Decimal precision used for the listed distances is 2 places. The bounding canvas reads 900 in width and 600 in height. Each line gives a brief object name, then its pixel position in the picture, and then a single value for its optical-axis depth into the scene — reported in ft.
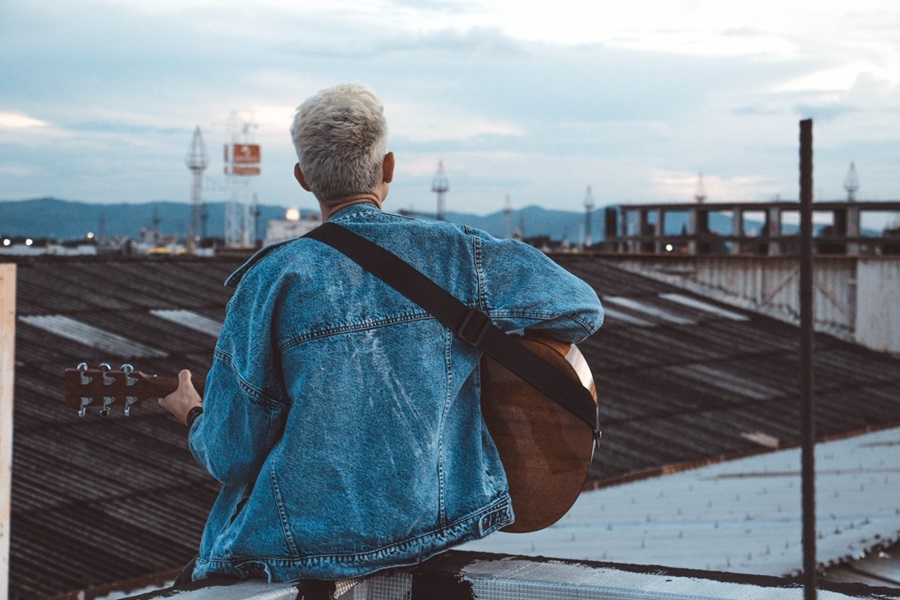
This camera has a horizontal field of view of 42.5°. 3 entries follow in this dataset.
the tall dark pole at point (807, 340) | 7.00
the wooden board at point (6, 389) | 21.00
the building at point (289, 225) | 385.29
